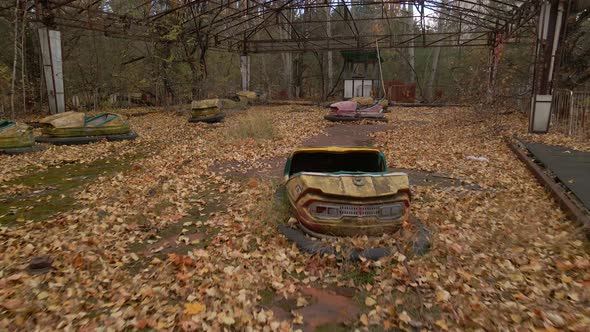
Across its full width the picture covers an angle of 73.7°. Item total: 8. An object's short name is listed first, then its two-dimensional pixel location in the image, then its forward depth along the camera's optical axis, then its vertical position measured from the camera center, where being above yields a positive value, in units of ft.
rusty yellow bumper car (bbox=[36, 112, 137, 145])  25.30 -2.50
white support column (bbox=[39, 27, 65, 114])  32.94 +1.95
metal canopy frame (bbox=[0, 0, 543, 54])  34.88 +7.33
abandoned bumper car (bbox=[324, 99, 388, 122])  40.70 -2.02
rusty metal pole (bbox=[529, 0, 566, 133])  26.55 +2.42
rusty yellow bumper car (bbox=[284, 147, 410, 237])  9.82 -2.72
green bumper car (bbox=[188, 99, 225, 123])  37.15 -1.93
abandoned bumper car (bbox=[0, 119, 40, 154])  21.81 -2.70
